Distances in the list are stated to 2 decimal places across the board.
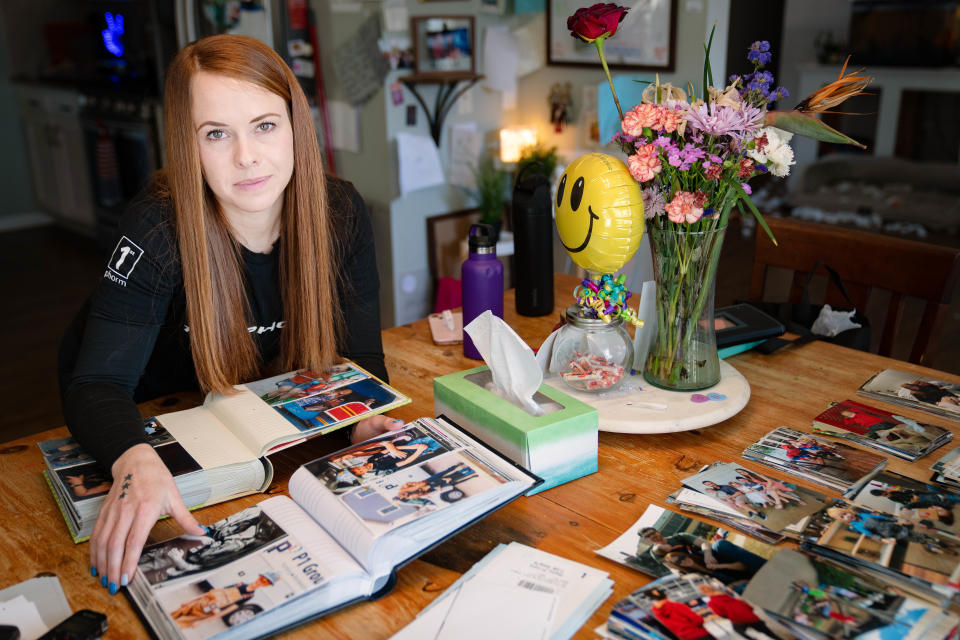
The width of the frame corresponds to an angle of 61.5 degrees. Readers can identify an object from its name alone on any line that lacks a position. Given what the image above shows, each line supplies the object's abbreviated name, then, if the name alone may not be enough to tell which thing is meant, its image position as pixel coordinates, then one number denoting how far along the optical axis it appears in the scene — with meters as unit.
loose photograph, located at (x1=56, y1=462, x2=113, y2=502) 1.03
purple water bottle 1.48
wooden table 0.89
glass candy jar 1.22
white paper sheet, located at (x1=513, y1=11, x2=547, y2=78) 3.40
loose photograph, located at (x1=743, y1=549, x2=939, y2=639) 0.78
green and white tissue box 1.04
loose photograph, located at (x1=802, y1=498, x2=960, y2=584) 0.86
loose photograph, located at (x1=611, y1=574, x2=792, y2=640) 0.78
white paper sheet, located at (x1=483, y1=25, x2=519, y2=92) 3.43
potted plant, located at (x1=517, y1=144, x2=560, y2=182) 3.24
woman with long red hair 1.21
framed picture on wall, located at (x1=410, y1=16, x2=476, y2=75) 3.25
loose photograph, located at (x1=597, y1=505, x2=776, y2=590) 0.89
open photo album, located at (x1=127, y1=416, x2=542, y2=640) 0.83
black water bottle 1.66
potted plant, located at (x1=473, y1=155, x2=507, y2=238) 3.49
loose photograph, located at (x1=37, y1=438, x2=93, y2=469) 1.12
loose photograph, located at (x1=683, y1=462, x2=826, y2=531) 0.98
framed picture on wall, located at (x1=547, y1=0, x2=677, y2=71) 2.88
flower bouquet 1.08
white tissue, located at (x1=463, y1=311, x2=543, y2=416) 1.09
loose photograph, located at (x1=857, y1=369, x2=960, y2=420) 1.27
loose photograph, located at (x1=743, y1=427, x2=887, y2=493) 1.07
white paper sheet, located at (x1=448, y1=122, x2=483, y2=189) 3.49
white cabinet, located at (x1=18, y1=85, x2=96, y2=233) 5.01
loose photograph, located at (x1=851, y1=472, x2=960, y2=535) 0.95
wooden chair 1.66
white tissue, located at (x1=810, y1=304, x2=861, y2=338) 1.69
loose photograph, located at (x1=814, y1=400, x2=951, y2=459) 1.15
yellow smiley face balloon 1.16
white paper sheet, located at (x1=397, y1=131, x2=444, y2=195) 3.35
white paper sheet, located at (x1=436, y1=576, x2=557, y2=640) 0.81
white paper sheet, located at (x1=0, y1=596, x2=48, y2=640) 0.83
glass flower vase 1.18
